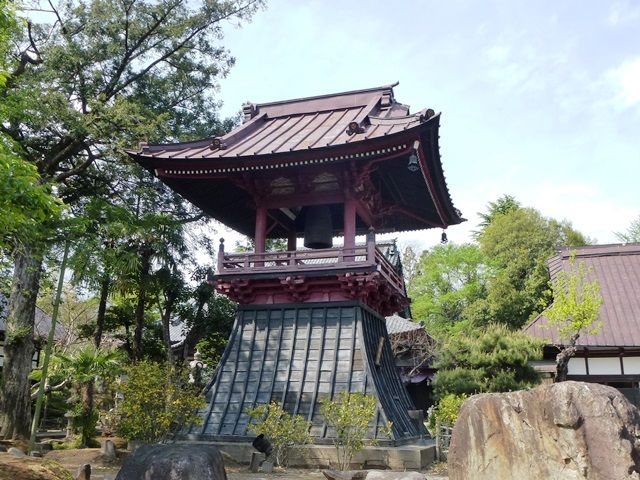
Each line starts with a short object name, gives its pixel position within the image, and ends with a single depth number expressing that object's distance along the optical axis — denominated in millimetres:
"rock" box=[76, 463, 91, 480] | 8547
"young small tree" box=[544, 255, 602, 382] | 14648
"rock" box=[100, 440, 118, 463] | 12180
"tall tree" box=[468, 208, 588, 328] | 34625
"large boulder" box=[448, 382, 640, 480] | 5973
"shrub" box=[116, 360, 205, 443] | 11469
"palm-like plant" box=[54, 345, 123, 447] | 15125
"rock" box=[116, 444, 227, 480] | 5805
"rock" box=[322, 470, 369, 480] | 9070
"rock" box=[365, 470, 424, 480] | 7684
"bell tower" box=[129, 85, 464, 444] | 13172
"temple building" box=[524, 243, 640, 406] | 17031
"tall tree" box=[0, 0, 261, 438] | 16453
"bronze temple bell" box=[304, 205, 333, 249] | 16109
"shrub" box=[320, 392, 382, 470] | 10711
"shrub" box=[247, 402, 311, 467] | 11156
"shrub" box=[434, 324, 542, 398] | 14891
